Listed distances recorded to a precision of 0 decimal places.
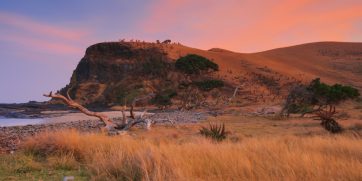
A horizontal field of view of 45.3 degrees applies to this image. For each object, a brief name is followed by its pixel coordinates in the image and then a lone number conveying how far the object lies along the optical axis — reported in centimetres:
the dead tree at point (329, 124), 1795
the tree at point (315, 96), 3238
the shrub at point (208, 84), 5454
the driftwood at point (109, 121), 1892
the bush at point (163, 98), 5191
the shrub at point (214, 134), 1433
